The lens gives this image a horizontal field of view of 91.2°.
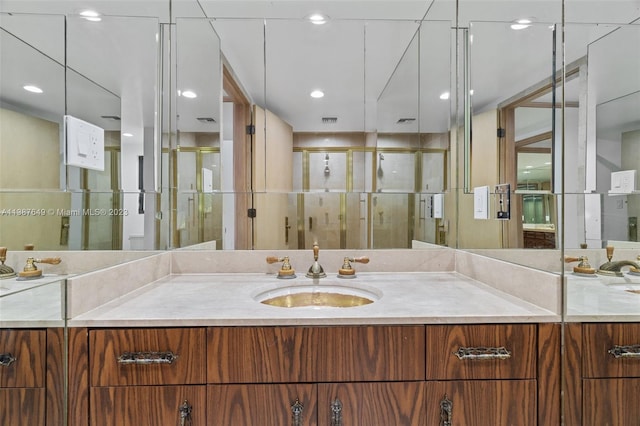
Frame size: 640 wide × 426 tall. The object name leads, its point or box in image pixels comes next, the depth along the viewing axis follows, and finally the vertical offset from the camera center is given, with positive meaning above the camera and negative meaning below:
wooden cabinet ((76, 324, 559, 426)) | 0.93 -0.49
